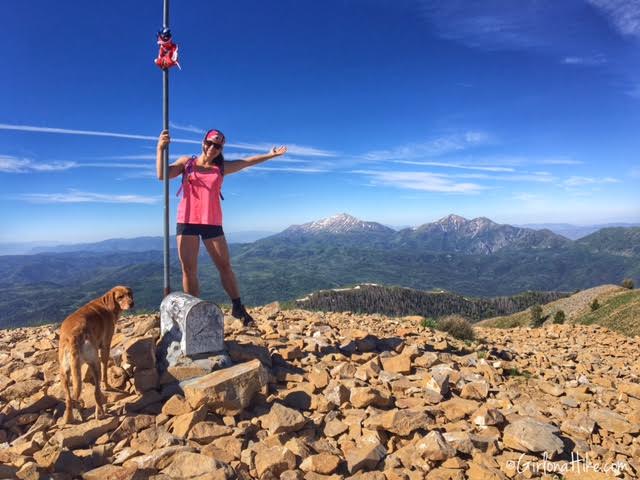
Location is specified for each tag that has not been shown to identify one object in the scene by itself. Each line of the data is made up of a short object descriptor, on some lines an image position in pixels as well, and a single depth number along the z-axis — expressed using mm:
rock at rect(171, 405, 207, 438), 4461
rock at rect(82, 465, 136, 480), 3674
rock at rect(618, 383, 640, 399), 6488
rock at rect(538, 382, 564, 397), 6418
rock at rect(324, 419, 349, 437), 4734
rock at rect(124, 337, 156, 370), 5570
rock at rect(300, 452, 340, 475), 4008
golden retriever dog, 4617
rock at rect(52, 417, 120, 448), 4242
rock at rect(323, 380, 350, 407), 5344
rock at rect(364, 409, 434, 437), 4699
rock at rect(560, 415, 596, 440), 5031
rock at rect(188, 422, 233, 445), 4398
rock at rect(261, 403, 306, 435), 4602
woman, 6387
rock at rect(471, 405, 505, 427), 4984
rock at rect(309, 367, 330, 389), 5738
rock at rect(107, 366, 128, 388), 5562
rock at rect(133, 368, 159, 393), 5293
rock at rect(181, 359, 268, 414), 4809
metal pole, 6203
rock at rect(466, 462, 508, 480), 3939
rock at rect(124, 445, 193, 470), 3845
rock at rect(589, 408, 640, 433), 5129
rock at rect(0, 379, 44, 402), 5270
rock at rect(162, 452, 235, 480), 3662
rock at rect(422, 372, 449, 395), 5770
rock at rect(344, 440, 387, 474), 4094
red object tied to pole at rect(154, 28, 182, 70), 6219
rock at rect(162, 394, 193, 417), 4809
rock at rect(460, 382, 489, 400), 5855
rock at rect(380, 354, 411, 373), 6557
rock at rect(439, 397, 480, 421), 5232
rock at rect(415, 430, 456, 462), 4211
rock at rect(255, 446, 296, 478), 3914
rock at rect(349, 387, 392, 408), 5254
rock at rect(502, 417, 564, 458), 4469
